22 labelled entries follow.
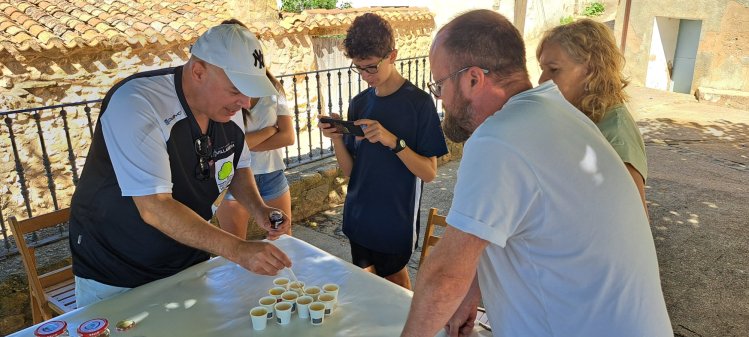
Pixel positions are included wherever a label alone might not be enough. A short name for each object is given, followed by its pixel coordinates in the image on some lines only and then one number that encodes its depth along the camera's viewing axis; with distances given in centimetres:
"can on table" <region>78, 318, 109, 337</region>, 163
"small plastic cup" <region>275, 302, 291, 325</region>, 174
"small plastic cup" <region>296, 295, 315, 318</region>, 177
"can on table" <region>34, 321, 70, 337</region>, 163
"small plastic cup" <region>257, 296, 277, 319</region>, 177
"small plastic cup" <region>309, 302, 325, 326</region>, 174
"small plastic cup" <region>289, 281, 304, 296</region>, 193
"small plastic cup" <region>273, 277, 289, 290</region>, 200
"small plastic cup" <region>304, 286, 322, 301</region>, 189
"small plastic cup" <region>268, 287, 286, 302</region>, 191
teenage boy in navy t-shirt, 258
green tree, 2211
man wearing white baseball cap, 180
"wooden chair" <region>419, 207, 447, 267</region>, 259
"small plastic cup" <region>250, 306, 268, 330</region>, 170
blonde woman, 220
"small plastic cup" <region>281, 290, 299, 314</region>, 181
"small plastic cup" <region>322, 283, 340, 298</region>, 189
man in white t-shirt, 121
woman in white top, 328
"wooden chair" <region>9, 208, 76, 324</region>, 252
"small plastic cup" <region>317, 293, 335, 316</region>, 180
